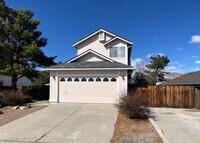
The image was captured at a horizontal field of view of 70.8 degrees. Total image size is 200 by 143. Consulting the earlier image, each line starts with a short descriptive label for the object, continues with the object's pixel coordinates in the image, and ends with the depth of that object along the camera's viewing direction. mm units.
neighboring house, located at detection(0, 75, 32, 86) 22090
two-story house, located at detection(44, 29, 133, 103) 12335
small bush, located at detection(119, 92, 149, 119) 7895
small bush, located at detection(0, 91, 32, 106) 11190
